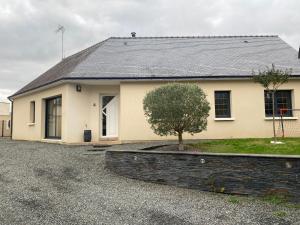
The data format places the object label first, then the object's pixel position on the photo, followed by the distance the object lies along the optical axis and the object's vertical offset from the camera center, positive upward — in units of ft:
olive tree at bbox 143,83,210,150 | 25.21 +1.94
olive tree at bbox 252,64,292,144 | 29.43 +5.96
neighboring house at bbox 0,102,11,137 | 75.03 +0.20
